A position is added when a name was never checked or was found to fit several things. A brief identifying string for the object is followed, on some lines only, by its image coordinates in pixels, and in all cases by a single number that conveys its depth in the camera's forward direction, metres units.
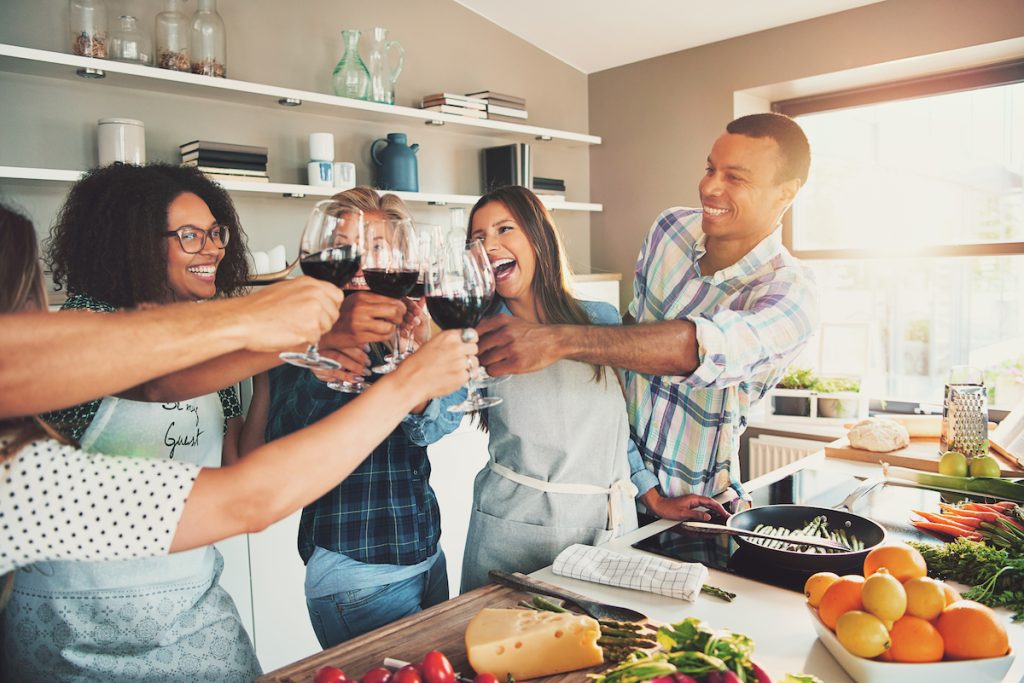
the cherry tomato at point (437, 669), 0.94
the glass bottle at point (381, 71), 3.46
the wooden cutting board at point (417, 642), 1.03
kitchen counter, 1.10
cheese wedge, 1.01
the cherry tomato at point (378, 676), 0.94
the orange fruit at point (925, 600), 1.02
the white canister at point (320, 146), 3.29
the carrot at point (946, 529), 1.56
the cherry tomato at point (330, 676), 0.94
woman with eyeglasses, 1.32
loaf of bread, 2.39
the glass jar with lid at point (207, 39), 2.92
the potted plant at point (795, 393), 3.86
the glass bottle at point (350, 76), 3.40
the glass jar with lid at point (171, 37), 2.84
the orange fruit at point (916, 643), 0.99
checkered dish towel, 1.29
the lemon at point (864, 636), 0.99
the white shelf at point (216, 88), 2.56
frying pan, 1.31
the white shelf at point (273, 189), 2.49
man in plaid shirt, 1.71
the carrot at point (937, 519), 1.59
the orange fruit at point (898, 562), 1.09
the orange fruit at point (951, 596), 1.06
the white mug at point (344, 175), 3.36
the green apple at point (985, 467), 1.96
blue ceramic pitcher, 3.53
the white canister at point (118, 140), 2.74
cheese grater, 2.22
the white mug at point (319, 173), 3.29
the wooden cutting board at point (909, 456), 2.26
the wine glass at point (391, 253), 1.10
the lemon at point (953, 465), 1.98
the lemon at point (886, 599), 1.01
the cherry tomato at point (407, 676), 0.92
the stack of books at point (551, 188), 4.19
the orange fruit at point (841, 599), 1.06
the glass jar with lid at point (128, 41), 2.76
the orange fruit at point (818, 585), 1.13
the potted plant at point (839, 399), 3.79
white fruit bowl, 0.98
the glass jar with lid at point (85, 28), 2.66
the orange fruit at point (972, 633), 0.98
